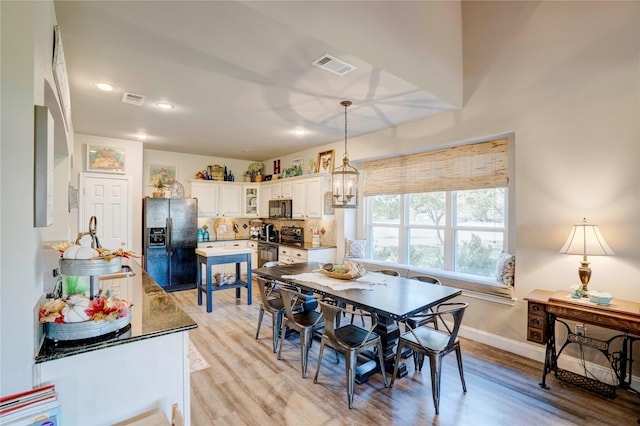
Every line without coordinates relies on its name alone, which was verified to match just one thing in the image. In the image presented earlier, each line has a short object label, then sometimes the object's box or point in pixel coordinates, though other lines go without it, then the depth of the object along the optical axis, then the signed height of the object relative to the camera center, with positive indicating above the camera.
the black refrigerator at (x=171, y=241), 5.50 -0.56
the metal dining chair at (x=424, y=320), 2.95 -1.05
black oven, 6.01 -0.83
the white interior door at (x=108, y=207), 5.00 +0.05
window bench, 3.38 -0.81
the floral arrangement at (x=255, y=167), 7.28 +1.07
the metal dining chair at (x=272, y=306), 3.22 -1.03
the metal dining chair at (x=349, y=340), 2.35 -1.05
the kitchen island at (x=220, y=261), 4.54 -0.76
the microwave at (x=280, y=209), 6.12 +0.06
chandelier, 3.33 +0.28
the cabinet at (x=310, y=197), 5.39 +0.29
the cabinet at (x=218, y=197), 6.40 +0.30
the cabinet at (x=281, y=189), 6.16 +0.47
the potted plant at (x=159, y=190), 5.77 +0.40
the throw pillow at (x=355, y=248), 5.14 -0.61
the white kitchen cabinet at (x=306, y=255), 5.26 -0.77
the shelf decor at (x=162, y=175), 6.09 +0.74
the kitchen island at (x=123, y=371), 1.32 -0.76
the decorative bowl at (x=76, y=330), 1.37 -0.55
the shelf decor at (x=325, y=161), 5.41 +0.93
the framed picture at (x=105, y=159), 5.01 +0.87
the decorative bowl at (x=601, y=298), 2.42 -0.66
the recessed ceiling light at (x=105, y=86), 2.90 +1.20
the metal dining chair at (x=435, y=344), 2.28 -1.06
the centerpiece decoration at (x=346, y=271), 3.27 -0.65
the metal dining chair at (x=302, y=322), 2.79 -1.06
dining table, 2.37 -0.73
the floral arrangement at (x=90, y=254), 1.47 -0.22
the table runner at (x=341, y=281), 2.97 -0.72
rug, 2.90 -1.50
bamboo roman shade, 3.58 +0.59
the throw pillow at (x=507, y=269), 3.37 -0.62
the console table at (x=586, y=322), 2.33 -0.95
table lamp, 2.53 -0.26
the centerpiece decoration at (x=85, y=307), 1.37 -0.46
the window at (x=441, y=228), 3.77 -0.21
